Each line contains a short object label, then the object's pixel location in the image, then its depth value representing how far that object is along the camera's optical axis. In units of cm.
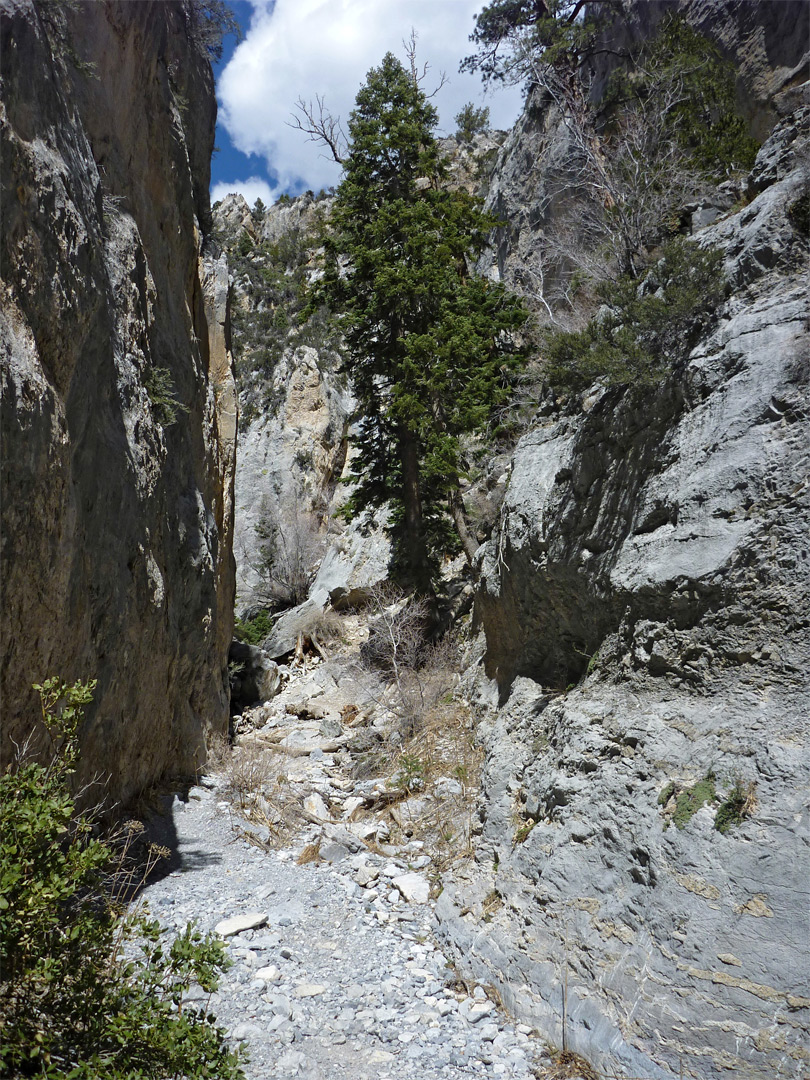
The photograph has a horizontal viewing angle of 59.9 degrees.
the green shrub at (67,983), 310
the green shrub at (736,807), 464
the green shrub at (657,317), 639
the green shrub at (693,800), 493
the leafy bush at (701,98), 1233
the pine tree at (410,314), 1567
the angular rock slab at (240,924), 602
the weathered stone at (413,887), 714
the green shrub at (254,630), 2094
